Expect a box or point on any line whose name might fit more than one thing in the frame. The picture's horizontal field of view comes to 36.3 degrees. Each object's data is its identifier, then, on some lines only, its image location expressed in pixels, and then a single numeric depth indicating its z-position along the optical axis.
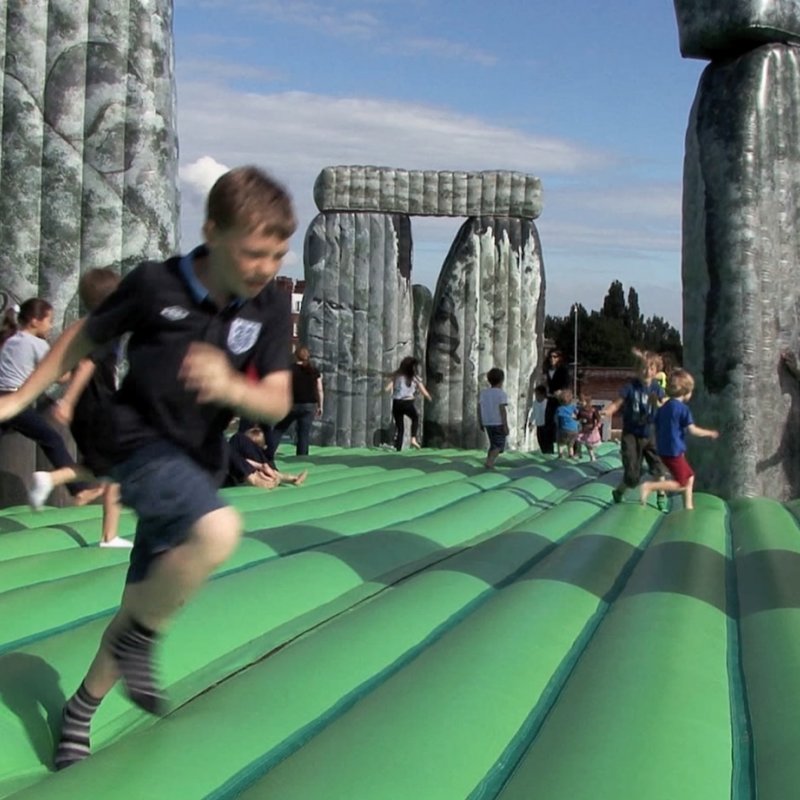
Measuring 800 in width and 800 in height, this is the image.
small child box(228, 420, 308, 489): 6.73
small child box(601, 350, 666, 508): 7.17
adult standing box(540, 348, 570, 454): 11.87
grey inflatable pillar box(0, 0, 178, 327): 5.92
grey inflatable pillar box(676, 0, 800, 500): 6.75
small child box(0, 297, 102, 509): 5.04
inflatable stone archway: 12.13
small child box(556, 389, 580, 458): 10.59
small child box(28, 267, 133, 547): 3.65
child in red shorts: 6.25
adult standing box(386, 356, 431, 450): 11.20
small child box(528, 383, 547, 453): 12.21
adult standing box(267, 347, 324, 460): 9.78
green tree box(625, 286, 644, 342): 53.93
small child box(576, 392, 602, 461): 11.59
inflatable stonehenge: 5.94
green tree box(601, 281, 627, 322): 54.81
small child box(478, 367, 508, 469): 9.56
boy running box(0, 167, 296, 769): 2.05
